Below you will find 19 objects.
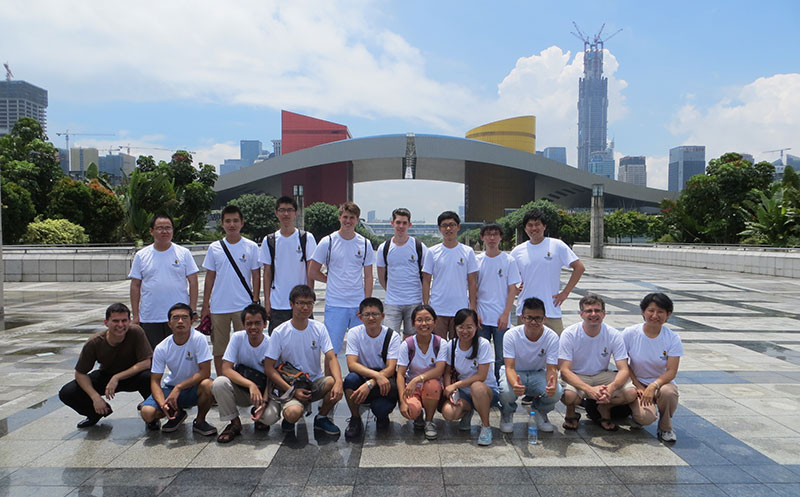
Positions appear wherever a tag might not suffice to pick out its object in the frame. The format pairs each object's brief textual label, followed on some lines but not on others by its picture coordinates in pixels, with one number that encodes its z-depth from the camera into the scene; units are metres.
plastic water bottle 3.60
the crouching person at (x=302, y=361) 3.68
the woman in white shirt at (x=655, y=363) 3.57
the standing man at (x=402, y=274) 4.50
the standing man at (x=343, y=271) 4.43
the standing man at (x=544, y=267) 4.50
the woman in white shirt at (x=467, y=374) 3.60
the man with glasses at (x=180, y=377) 3.67
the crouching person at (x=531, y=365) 3.68
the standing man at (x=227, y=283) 4.50
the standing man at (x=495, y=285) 4.45
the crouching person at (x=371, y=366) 3.67
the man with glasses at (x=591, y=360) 3.71
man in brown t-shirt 3.74
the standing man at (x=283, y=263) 4.52
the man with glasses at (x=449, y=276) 4.39
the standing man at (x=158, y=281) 4.34
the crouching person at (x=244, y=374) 3.60
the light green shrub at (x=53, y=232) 19.11
